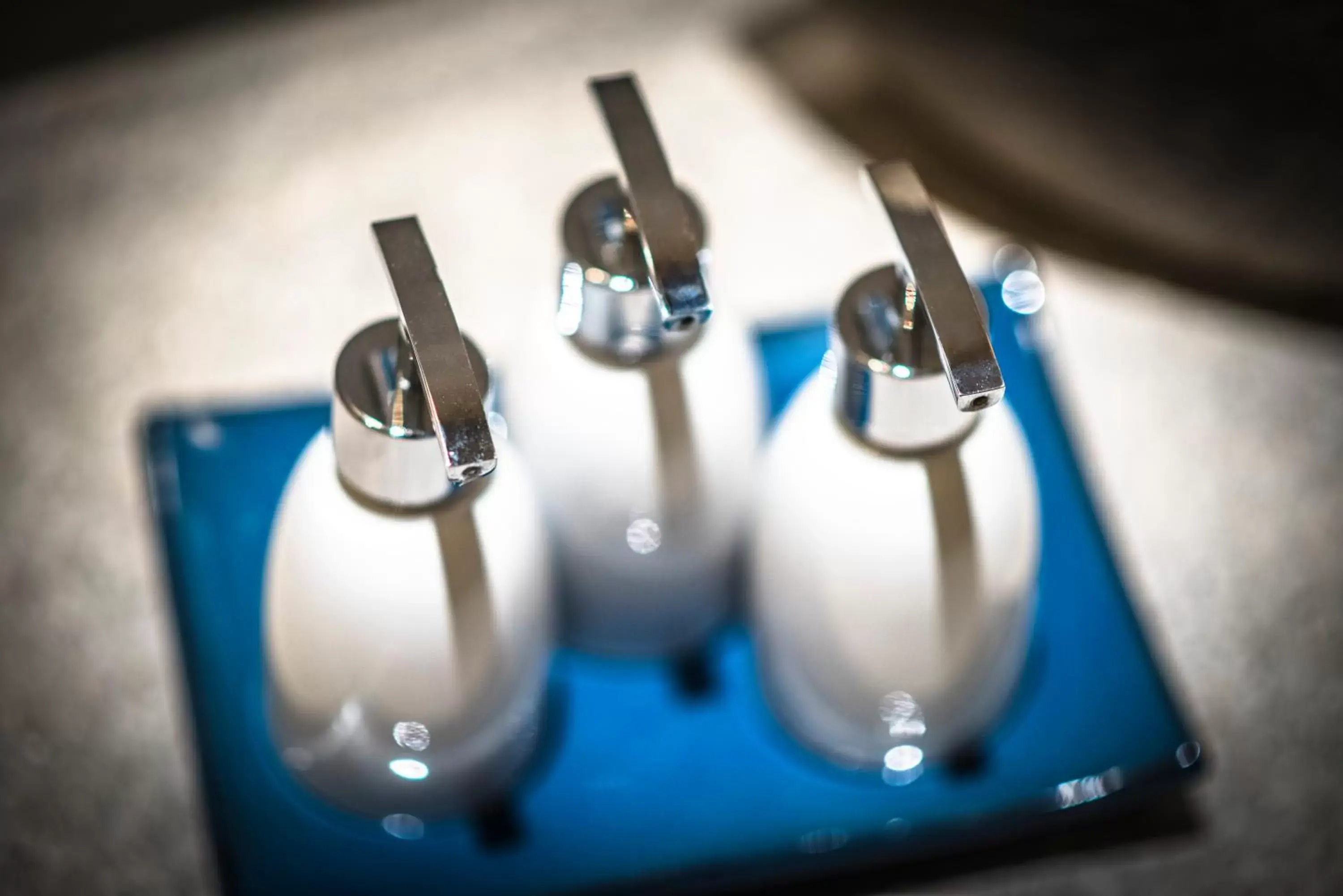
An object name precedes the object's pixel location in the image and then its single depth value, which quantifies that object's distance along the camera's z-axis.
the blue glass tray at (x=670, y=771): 0.44
